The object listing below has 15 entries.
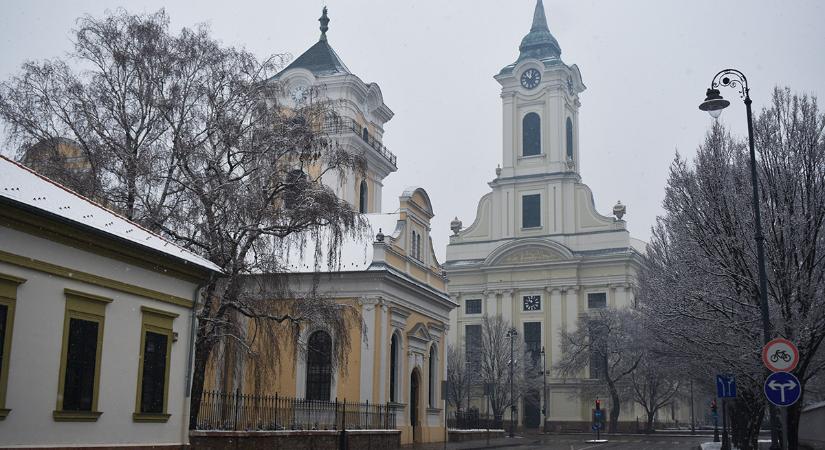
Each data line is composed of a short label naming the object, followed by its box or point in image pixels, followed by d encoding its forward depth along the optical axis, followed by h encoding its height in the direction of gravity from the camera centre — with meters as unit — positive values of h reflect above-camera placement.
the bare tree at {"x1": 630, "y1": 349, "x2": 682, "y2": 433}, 60.53 +0.85
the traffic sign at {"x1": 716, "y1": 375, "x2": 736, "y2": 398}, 23.00 +0.42
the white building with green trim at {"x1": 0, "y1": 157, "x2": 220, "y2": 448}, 13.43 +1.17
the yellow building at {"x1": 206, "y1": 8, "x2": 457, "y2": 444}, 33.84 +3.73
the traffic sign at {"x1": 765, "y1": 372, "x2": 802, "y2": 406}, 14.05 +0.26
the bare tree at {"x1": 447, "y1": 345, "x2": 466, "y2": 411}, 62.65 +1.69
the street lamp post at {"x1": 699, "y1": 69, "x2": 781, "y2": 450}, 16.76 +5.58
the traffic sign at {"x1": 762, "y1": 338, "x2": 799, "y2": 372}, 14.02 +0.76
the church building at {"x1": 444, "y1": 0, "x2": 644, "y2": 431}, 70.06 +12.81
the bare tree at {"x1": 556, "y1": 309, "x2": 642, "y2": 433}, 60.69 +3.42
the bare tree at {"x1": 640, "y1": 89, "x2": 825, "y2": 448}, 20.98 +3.83
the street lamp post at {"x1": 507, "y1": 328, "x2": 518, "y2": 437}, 58.10 +4.66
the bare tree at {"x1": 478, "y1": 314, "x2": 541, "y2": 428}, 63.91 +2.52
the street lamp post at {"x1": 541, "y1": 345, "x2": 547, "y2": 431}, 63.48 +1.29
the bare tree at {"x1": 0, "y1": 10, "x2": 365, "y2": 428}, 22.69 +6.40
